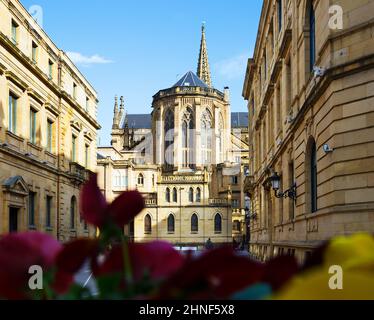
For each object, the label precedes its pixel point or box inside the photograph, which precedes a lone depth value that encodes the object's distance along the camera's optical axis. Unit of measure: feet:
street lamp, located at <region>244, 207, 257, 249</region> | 217.68
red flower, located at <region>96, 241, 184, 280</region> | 2.85
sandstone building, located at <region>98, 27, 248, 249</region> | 227.40
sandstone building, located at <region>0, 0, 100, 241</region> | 69.97
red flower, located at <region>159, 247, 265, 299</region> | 2.68
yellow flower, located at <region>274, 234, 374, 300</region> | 2.69
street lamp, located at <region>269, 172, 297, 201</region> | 63.20
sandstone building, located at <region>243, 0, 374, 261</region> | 38.65
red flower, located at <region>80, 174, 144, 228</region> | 3.14
